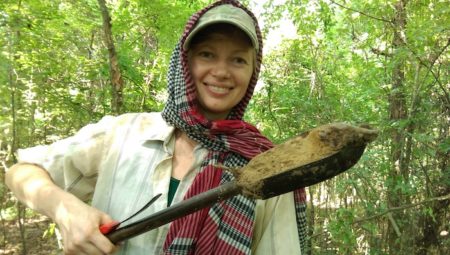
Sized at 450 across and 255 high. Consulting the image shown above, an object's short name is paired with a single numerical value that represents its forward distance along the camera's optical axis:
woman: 1.26
